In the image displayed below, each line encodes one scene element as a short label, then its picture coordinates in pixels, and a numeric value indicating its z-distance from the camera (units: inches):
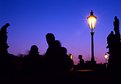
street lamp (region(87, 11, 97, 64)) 304.3
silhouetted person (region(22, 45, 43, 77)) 176.2
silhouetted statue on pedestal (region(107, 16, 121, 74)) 487.9
